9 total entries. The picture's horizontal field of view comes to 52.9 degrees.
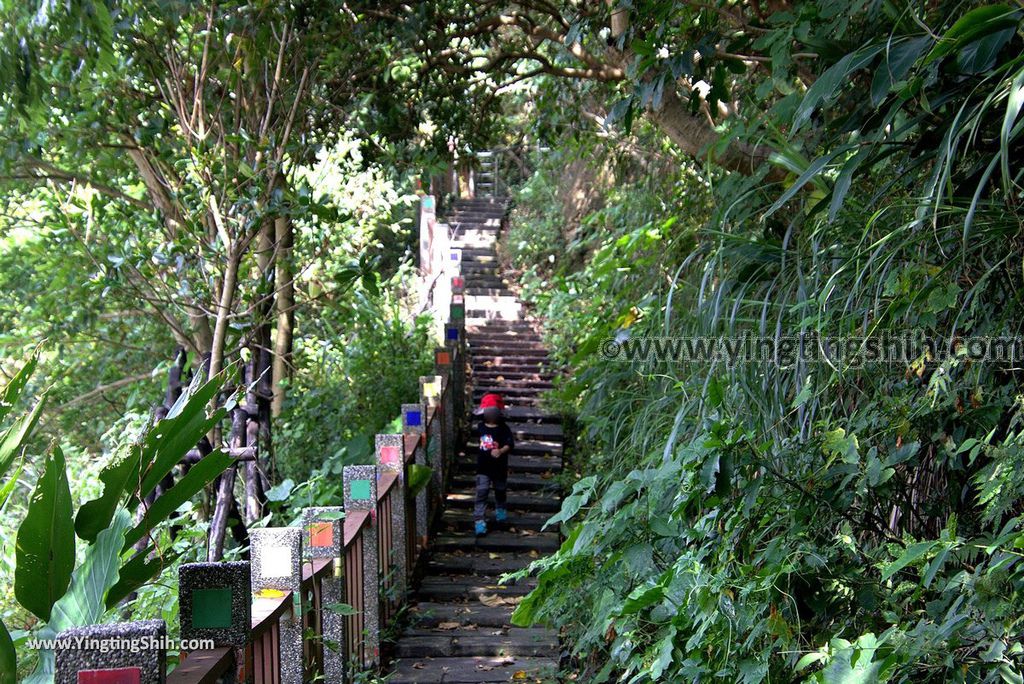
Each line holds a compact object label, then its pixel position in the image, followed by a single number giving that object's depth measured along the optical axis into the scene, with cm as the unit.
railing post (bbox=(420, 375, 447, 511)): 861
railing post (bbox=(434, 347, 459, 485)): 966
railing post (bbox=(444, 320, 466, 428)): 1067
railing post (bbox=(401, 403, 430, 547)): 771
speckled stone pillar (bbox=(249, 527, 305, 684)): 373
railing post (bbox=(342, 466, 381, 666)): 553
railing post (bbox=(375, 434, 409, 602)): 659
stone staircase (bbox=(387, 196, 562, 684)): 575
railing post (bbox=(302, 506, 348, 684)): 451
